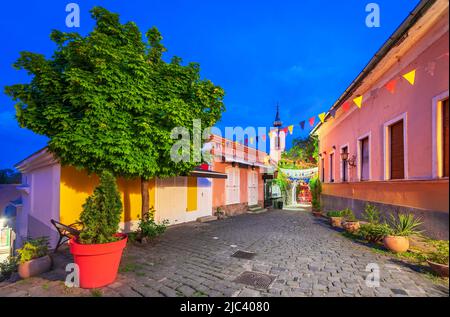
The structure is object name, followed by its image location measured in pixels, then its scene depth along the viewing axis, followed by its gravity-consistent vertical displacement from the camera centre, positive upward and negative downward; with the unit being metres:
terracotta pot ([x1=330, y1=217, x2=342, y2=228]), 8.89 -2.11
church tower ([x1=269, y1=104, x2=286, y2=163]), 20.33 +2.09
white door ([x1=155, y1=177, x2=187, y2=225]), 8.91 -1.31
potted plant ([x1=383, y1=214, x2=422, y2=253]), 5.09 -1.53
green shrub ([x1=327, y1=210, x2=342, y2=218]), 9.20 -1.85
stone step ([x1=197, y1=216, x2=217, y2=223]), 10.72 -2.46
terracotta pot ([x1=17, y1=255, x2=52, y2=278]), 4.18 -1.93
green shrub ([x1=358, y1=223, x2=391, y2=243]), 5.78 -1.69
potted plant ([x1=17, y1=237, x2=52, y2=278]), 4.19 -1.81
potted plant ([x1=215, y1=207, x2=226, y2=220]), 11.97 -2.44
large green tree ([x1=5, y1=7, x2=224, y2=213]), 4.70 +1.52
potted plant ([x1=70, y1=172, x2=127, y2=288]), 3.52 -1.21
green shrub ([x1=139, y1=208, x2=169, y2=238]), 6.35 -1.75
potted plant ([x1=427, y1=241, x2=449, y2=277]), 3.66 -1.62
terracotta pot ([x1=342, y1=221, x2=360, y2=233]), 7.37 -1.87
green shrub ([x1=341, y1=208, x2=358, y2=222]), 7.80 -1.68
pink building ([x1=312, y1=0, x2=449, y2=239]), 3.68 +1.29
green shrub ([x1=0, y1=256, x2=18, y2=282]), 4.94 -2.33
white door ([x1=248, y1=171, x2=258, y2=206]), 15.73 -1.33
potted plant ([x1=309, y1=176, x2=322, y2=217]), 13.43 -1.54
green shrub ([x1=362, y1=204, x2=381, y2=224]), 6.47 -1.30
